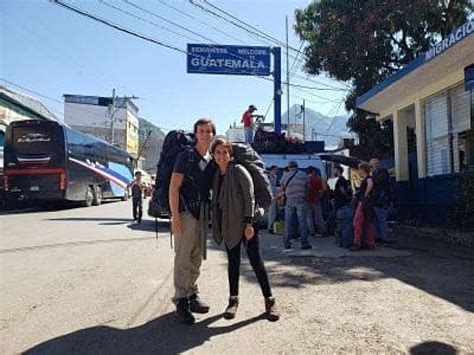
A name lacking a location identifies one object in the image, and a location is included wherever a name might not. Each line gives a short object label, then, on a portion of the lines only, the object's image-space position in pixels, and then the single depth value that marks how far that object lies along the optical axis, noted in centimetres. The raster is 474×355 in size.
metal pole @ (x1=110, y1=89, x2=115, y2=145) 5146
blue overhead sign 1923
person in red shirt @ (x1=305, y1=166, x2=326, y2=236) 1047
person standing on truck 1686
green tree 1573
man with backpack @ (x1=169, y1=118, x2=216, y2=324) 474
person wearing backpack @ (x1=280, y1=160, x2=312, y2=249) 908
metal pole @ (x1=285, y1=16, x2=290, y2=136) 2529
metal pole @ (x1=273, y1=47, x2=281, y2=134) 1988
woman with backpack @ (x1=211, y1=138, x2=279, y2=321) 481
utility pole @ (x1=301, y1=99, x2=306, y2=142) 4660
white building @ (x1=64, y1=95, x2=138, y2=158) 6669
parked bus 2020
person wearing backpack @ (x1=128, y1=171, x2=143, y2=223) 1559
